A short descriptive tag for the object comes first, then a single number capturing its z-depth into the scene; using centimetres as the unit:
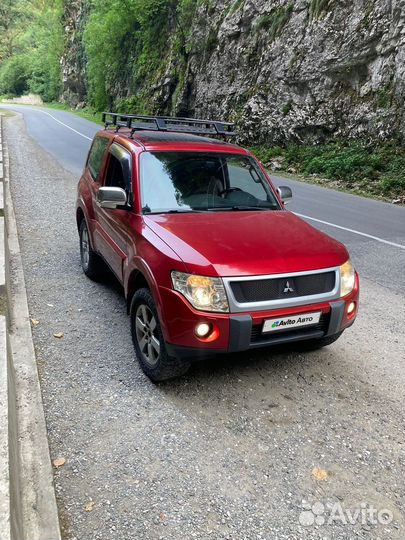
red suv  335
